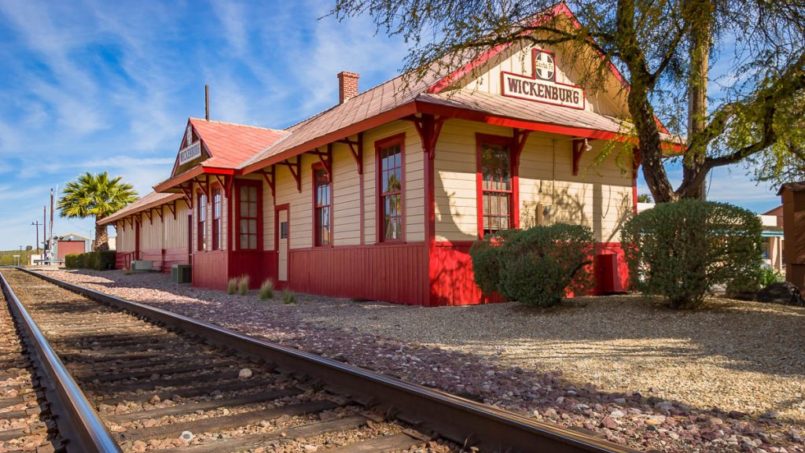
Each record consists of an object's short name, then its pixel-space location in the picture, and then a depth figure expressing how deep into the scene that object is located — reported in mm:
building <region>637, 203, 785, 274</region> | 22667
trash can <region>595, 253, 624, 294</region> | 12711
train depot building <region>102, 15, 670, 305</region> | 11164
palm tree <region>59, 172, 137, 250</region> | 44562
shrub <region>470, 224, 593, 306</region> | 8898
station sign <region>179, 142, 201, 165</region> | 19766
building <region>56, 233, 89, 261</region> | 82875
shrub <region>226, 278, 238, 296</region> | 15852
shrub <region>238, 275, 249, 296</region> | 15638
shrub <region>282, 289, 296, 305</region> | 12594
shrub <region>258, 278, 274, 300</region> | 13883
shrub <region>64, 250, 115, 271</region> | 37781
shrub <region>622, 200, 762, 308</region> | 7887
